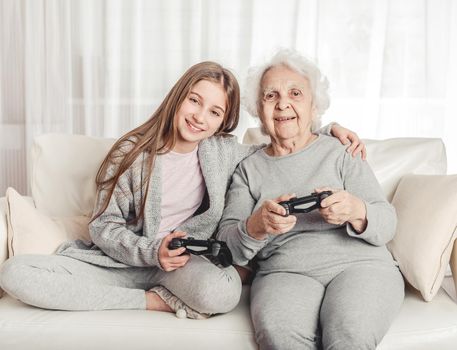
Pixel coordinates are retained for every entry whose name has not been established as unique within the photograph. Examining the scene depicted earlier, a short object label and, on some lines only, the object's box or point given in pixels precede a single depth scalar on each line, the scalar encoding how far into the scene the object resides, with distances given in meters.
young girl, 1.71
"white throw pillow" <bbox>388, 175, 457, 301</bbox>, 1.78
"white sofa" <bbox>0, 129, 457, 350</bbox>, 1.59
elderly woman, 1.55
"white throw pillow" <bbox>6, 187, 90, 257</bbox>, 1.86
